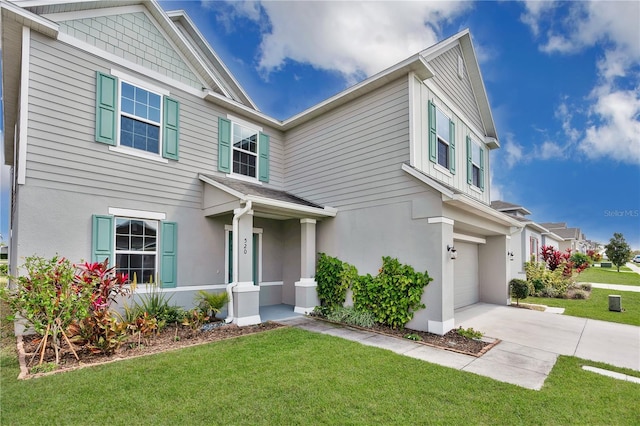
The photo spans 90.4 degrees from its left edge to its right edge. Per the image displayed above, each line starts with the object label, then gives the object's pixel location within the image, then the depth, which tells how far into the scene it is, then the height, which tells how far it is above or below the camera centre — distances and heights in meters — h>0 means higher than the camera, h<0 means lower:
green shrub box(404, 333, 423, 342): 6.53 -2.23
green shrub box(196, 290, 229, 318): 7.62 -1.76
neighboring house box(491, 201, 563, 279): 15.67 -0.55
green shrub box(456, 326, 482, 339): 6.70 -2.19
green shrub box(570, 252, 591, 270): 26.34 -2.36
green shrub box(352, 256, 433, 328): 7.21 -1.49
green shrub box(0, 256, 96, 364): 4.77 -1.10
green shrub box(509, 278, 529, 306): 10.91 -1.99
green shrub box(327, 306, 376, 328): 7.70 -2.18
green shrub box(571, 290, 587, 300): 12.76 -2.58
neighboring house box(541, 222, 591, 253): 33.47 -0.21
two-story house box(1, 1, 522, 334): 6.59 +1.69
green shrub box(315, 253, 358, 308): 8.70 -1.41
